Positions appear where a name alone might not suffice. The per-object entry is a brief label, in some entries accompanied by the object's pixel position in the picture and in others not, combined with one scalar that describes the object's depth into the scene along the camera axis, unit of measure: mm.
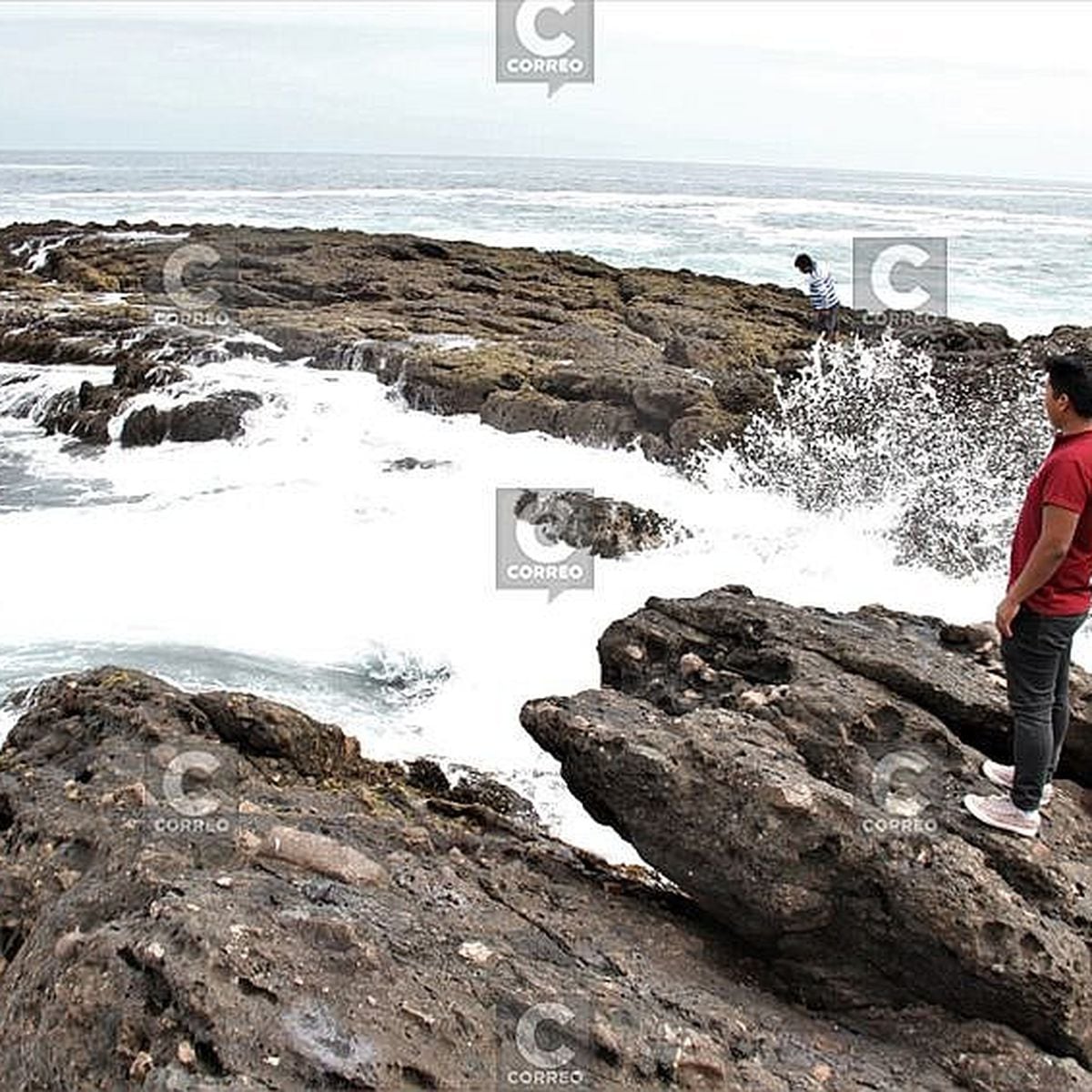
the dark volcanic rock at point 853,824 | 4062
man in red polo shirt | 4266
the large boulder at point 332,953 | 3217
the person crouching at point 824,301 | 18656
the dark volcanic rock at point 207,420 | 15891
